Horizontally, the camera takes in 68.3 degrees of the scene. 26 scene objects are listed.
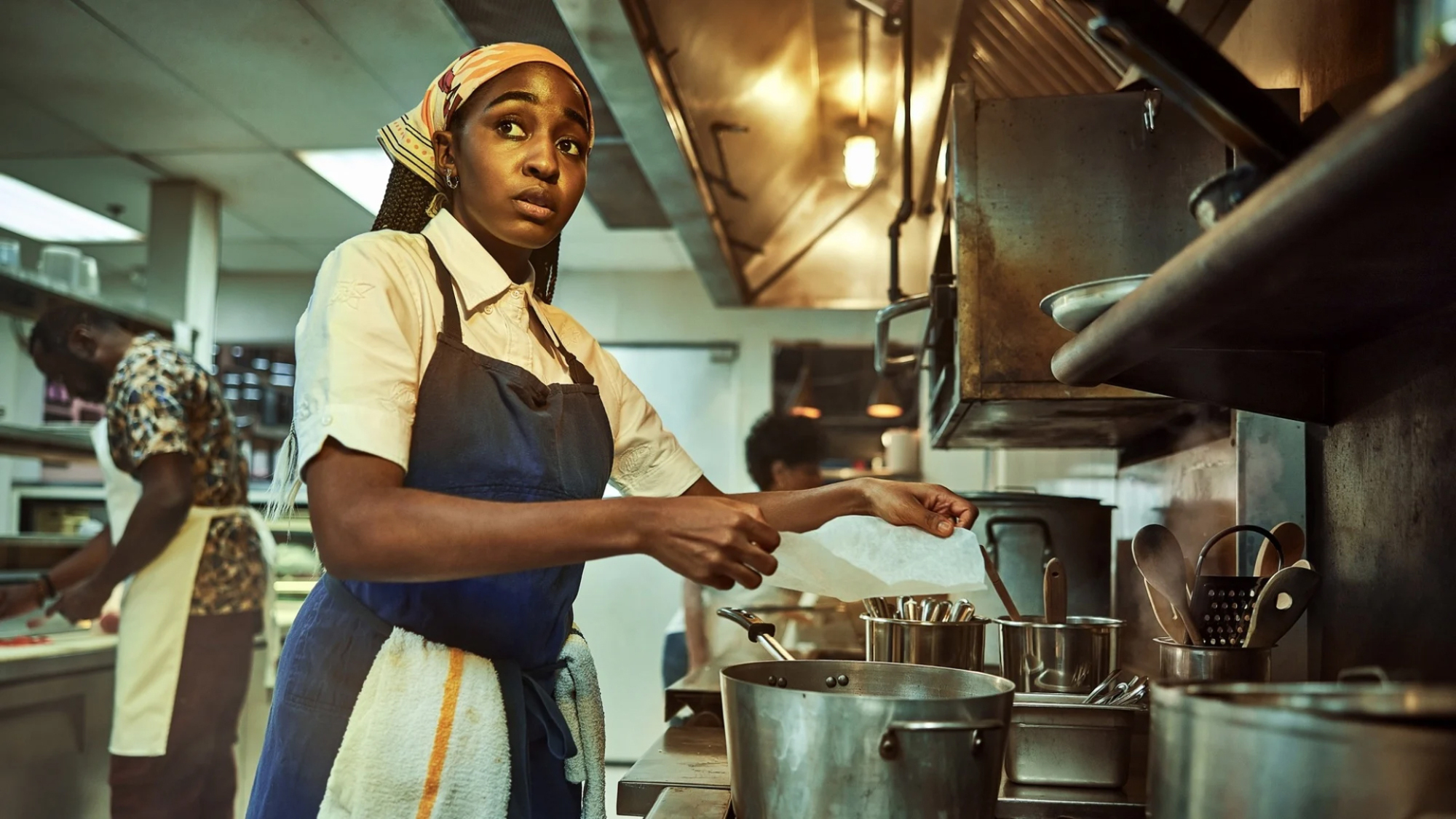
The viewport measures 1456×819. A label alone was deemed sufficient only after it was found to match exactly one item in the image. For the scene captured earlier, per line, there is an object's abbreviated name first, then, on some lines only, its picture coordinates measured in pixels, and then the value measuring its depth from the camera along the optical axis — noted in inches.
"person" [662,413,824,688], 154.7
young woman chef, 37.1
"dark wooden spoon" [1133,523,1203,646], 51.6
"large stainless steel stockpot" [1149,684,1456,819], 20.4
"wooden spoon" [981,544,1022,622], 48.1
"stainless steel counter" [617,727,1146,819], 44.6
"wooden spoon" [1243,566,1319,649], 45.6
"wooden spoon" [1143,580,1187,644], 53.4
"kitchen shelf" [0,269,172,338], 135.8
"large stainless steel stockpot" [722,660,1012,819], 33.0
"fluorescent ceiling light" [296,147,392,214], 168.2
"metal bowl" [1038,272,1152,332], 40.4
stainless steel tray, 47.2
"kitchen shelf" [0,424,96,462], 130.4
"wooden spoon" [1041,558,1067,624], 57.2
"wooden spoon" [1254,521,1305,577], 55.5
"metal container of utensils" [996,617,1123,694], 54.7
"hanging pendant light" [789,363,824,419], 236.5
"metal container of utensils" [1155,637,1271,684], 44.5
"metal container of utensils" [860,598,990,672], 58.0
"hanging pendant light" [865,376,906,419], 224.8
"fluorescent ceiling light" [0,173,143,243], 187.2
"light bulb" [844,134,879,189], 146.3
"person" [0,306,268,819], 112.5
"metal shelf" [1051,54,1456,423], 21.0
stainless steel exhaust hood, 100.0
